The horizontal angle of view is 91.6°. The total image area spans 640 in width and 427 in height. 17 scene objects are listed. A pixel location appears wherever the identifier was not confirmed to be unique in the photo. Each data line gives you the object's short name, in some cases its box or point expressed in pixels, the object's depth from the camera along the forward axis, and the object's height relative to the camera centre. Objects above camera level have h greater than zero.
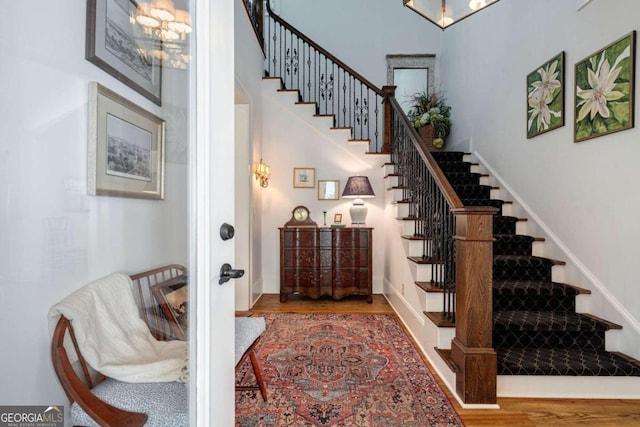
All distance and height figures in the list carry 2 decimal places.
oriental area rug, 1.73 -1.14
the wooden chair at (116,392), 0.86 -0.55
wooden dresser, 3.94 -0.63
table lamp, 4.04 +0.26
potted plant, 4.99 +1.47
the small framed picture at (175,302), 0.97 -0.30
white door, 0.93 +0.01
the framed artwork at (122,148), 0.98 +0.21
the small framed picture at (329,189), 4.40 +0.32
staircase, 1.92 -0.78
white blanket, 0.93 -0.41
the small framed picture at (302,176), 4.40 +0.50
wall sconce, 4.00 +0.50
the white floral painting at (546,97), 2.84 +1.13
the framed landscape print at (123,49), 1.03 +0.55
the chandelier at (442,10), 2.08 +1.37
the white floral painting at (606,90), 2.16 +0.93
